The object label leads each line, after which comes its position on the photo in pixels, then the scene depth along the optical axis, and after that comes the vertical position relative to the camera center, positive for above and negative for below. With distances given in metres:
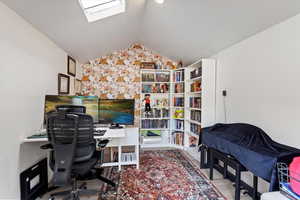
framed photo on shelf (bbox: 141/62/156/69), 3.64 +0.87
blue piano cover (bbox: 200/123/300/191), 1.23 -0.46
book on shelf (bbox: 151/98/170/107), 3.64 -0.03
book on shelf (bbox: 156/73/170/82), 3.63 +0.58
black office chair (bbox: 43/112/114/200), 1.42 -0.43
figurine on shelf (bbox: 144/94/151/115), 3.49 -0.10
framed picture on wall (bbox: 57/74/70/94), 2.42 +0.28
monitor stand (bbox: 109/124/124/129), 2.39 -0.42
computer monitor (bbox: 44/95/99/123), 1.96 -0.03
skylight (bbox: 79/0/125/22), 2.08 +1.35
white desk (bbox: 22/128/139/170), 2.49 -0.72
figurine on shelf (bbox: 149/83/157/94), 3.62 +0.29
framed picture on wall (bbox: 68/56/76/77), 2.77 +0.66
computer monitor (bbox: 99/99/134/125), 2.38 -0.17
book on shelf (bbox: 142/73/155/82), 3.58 +0.57
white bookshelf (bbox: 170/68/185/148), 3.47 -0.16
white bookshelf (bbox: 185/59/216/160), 2.67 +0.09
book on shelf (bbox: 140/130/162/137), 3.64 -0.80
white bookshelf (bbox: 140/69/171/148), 3.58 -0.30
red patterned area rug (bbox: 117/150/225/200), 1.79 -1.13
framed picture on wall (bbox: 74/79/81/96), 3.15 +0.29
